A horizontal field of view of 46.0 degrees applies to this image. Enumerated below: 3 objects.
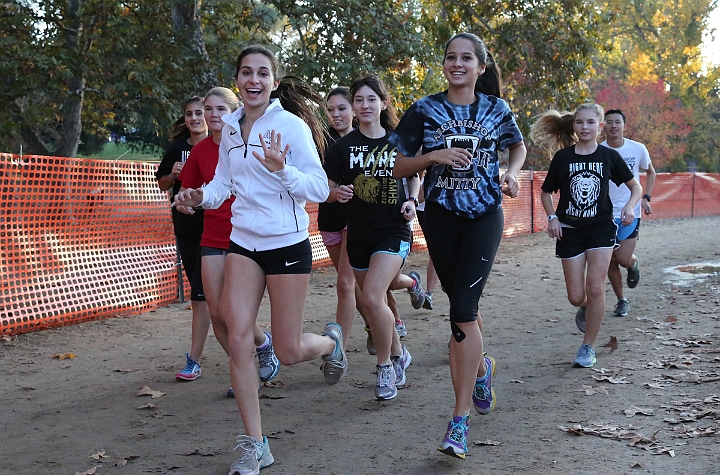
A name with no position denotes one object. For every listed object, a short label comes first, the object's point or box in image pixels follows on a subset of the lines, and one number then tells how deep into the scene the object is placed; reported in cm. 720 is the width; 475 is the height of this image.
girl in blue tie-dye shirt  461
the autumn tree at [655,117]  4631
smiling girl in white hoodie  430
